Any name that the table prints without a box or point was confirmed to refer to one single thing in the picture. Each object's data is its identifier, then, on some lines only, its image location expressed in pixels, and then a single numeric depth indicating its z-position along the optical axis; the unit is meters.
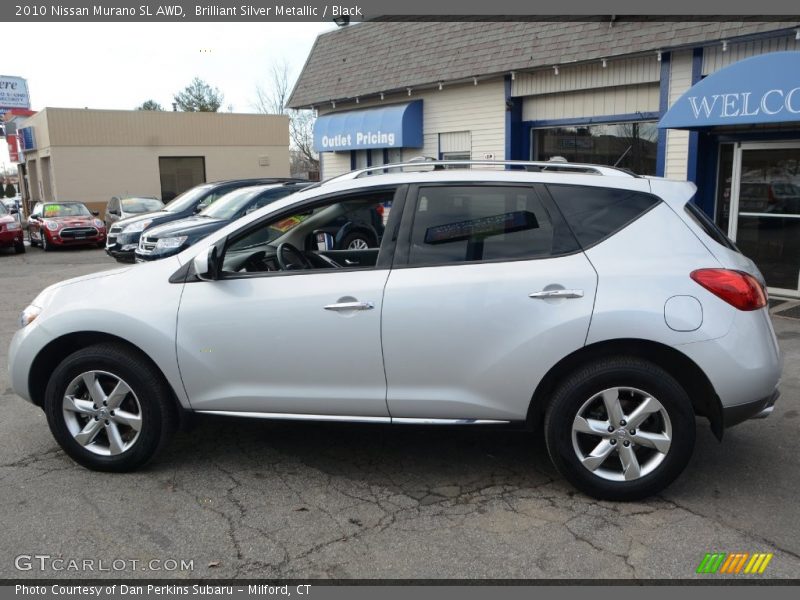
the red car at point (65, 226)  19.78
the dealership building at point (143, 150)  29.97
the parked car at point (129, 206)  19.61
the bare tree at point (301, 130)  46.47
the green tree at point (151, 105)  67.38
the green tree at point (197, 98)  61.03
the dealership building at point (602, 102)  8.81
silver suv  3.62
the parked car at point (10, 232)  18.73
